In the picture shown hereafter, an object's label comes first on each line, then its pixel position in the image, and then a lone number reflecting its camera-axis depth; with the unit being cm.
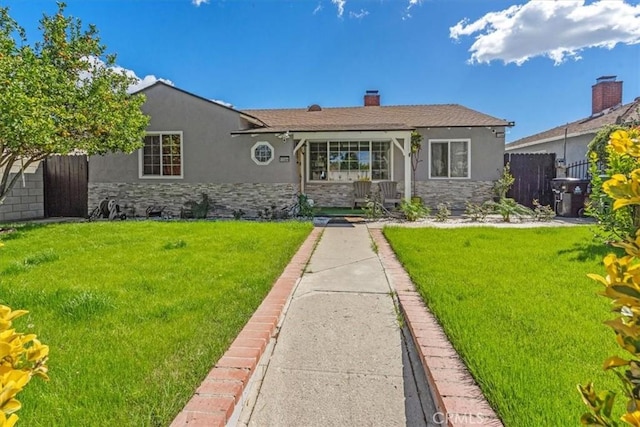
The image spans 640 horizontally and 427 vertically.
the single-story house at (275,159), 1320
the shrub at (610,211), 597
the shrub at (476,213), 1188
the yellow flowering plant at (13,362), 99
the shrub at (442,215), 1161
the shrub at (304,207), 1284
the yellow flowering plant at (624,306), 113
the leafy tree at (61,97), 817
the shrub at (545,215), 1176
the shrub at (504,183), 1400
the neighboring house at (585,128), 1760
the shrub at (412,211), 1162
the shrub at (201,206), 1322
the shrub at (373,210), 1215
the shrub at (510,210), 1152
